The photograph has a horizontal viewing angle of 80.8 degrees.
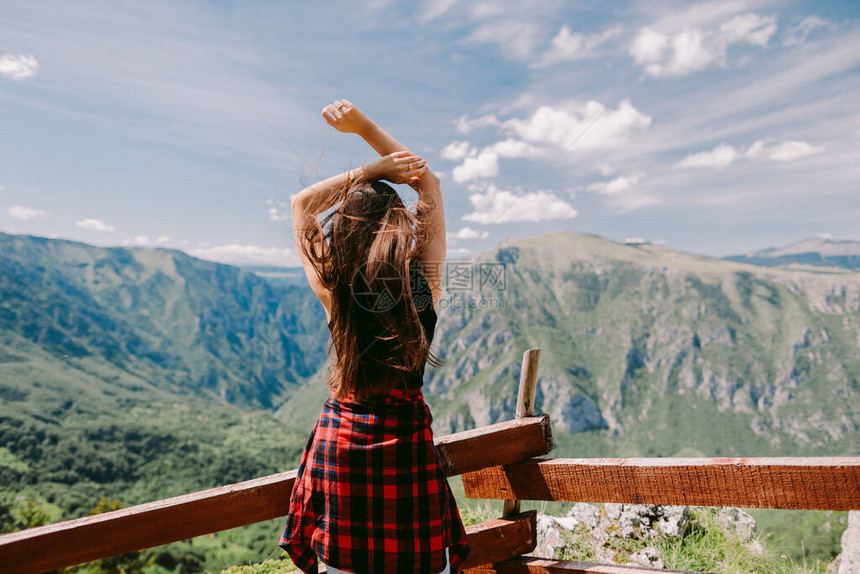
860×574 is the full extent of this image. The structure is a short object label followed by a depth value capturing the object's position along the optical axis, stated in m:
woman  1.99
